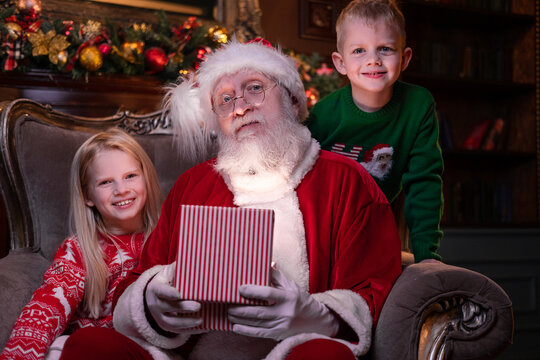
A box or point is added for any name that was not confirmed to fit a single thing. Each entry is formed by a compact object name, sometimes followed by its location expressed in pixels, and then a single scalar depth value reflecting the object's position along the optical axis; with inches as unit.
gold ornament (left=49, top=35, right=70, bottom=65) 103.7
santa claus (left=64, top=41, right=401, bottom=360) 52.3
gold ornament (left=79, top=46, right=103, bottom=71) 105.5
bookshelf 161.3
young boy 73.0
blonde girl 69.7
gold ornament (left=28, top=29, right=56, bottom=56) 102.3
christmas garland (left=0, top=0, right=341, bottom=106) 103.0
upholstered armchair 55.8
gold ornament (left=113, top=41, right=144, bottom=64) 110.8
